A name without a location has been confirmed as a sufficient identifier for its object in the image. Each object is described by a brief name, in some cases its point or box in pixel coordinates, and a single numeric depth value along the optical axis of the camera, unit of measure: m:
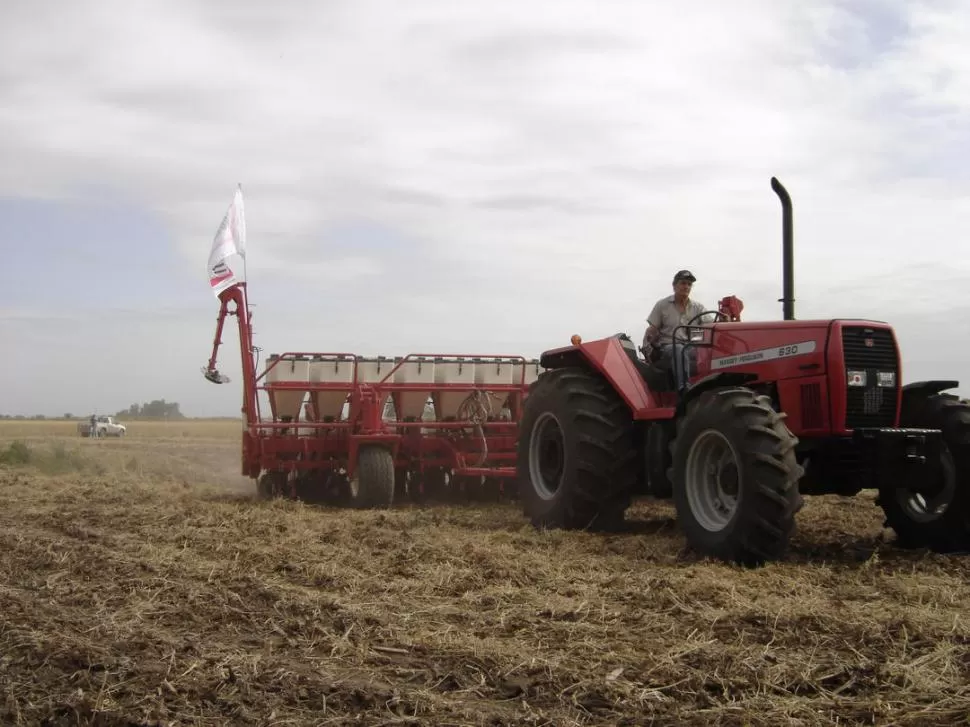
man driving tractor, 8.43
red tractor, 6.35
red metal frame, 11.73
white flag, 12.66
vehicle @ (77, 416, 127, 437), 51.85
